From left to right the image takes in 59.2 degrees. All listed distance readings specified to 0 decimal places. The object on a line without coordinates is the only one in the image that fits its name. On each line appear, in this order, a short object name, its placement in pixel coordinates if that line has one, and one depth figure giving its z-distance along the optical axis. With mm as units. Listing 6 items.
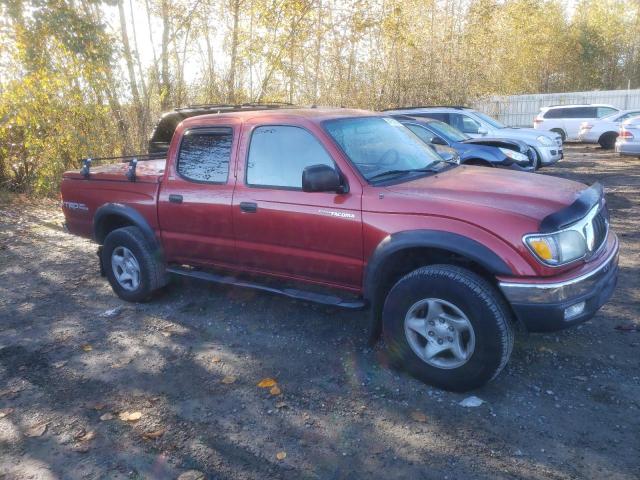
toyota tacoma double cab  3445
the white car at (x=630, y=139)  14766
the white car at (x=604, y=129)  20109
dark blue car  9992
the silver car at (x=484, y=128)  13109
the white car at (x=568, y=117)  21359
